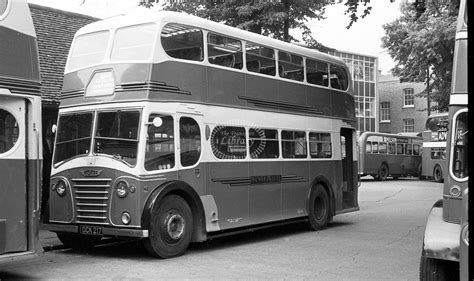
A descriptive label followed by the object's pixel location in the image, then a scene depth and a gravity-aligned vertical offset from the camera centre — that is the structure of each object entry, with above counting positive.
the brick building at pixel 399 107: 54.12 +4.05
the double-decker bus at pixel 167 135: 8.69 +0.24
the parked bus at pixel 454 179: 5.69 -0.37
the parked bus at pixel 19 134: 6.72 +0.21
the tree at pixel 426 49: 24.61 +4.81
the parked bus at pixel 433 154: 33.25 -0.53
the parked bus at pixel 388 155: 33.78 -0.58
